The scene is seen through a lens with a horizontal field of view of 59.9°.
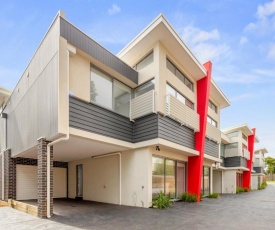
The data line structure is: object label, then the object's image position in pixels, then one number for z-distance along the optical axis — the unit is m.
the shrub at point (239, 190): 25.19
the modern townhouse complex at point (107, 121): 8.98
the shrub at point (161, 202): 10.83
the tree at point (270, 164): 67.44
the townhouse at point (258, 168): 39.46
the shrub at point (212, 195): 17.14
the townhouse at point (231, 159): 25.66
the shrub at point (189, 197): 13.63
